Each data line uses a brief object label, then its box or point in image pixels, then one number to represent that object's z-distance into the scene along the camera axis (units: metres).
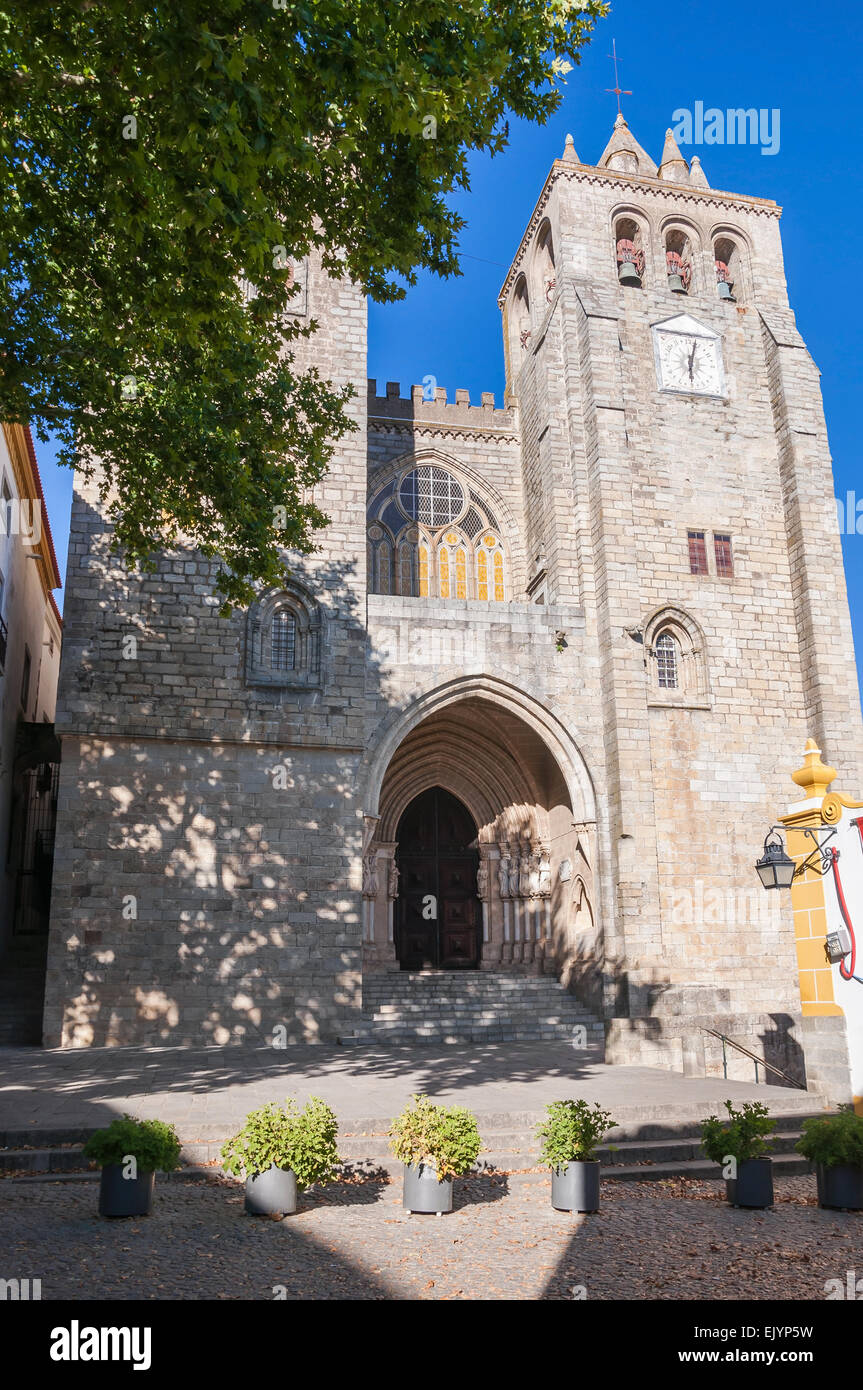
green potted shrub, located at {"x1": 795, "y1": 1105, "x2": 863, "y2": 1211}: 6.52
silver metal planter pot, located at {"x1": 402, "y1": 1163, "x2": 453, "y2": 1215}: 6.15
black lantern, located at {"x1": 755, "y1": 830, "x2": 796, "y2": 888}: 9.23
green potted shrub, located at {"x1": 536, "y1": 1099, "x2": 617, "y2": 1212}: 6.30
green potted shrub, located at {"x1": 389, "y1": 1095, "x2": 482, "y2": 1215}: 6.14
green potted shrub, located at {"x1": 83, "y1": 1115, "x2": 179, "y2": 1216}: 5.83
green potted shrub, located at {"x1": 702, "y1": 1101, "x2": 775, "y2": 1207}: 6.59
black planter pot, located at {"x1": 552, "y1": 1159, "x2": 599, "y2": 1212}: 6.30
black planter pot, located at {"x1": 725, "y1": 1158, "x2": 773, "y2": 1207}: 6.59
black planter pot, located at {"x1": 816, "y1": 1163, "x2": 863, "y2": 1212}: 6.55
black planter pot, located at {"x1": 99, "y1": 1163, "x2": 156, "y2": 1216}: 5.86
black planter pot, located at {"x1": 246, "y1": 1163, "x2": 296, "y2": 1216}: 5.95
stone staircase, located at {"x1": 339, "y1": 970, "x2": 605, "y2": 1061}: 14.66
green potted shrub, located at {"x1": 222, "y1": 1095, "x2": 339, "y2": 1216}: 5.93
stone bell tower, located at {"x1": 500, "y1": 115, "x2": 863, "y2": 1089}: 16.20
